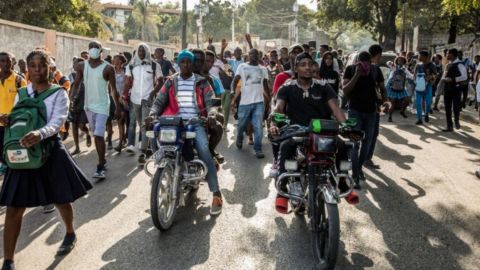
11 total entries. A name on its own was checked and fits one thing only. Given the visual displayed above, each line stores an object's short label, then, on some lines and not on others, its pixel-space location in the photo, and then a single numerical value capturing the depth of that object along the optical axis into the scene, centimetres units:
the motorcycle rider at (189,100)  531
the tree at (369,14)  3106
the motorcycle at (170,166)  457
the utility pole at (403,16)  2906
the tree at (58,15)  1980
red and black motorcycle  364
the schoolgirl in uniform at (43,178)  376
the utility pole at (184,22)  2614
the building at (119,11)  8862
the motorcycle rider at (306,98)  455
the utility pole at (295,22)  4927
